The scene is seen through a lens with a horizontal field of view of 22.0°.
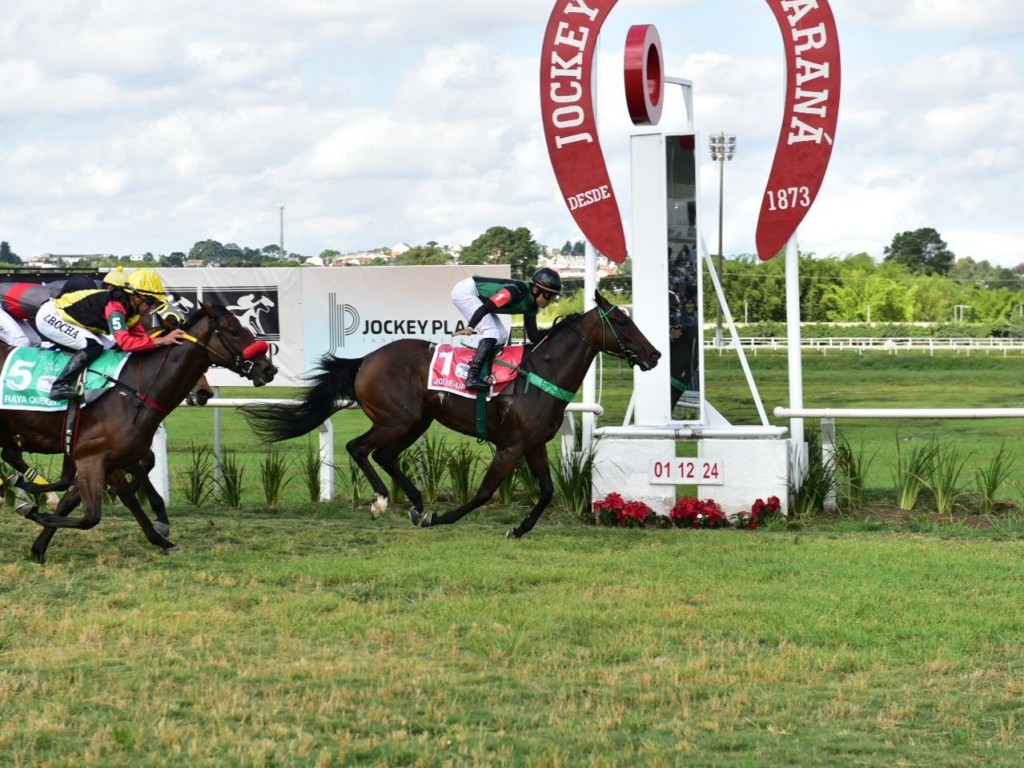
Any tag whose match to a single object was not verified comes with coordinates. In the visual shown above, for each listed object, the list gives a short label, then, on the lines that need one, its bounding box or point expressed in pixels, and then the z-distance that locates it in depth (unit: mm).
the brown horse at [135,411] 16648
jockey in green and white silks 19461
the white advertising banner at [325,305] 23980
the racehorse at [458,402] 19292
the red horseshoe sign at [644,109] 20629
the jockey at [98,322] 16971
